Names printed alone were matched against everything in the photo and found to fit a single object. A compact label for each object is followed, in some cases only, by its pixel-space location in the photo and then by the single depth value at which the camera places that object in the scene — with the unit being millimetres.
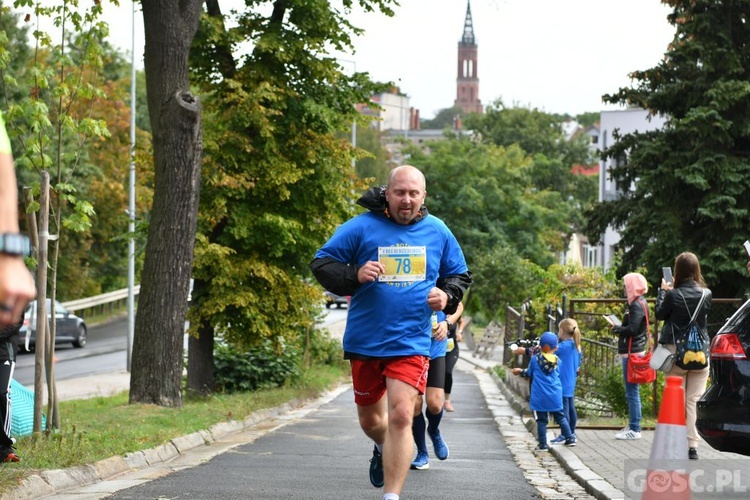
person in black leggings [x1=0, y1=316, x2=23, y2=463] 8398
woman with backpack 10102
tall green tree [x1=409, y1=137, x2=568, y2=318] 63281
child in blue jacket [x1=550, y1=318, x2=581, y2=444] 12141
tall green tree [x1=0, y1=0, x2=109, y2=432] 10266
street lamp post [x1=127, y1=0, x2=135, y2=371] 35406
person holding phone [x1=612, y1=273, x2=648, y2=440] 12211
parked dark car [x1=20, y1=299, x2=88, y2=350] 39047
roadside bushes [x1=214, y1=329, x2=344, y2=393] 20344
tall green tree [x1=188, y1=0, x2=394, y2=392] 18812
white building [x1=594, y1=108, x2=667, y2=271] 60531
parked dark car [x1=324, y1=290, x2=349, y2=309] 70556
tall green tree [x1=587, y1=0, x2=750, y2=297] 28625
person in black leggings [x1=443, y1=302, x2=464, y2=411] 14094
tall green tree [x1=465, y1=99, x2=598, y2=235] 90375
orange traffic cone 5281
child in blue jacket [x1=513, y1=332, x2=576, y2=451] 11492
